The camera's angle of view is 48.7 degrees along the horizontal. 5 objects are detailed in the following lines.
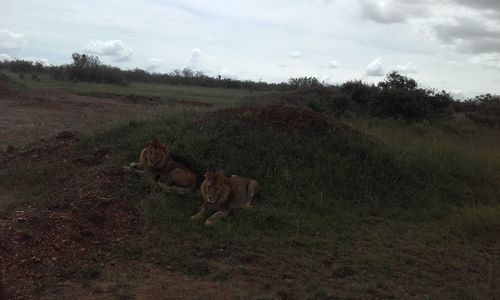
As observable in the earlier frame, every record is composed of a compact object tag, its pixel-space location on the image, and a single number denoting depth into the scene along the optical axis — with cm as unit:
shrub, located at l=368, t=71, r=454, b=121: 1906
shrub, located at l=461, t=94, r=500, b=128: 2320
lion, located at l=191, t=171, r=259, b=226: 788
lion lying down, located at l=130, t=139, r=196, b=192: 888
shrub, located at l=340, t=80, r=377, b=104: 2028
